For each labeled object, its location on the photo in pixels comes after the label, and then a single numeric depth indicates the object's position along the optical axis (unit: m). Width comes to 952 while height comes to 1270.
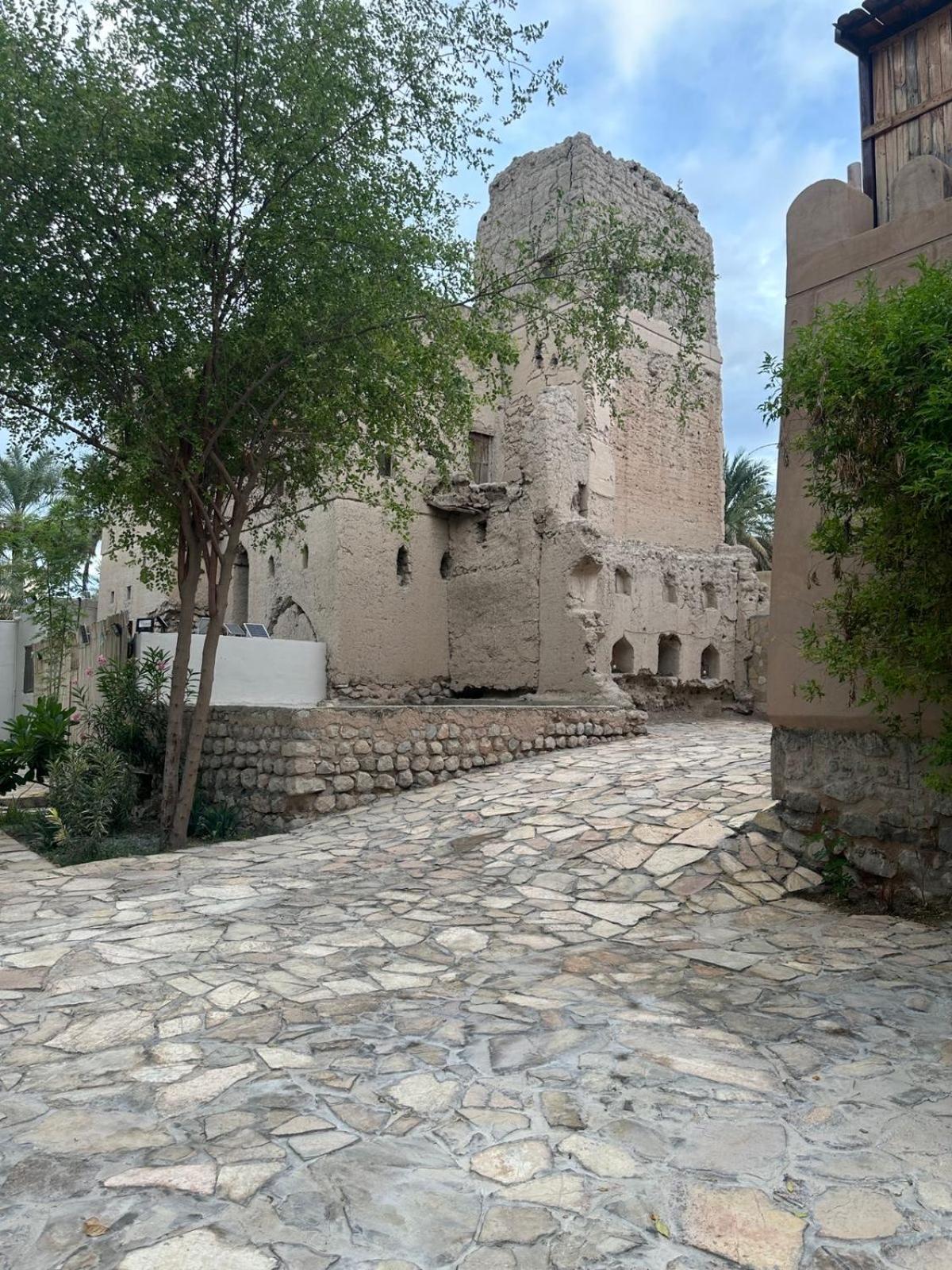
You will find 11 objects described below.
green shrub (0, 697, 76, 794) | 10.62
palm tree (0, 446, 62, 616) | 27.06
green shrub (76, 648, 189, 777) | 10.52
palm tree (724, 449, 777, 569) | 27.19
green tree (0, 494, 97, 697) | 17.95
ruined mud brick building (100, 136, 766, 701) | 15.76
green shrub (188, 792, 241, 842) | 9.53
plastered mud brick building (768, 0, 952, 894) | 5.99
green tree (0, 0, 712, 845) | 7.73
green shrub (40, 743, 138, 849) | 8.79
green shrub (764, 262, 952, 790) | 4.31
